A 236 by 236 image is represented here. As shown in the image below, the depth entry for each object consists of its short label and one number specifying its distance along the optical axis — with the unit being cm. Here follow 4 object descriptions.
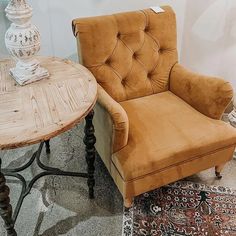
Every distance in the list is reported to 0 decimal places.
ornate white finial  119
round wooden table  104
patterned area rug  149
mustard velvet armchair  139
